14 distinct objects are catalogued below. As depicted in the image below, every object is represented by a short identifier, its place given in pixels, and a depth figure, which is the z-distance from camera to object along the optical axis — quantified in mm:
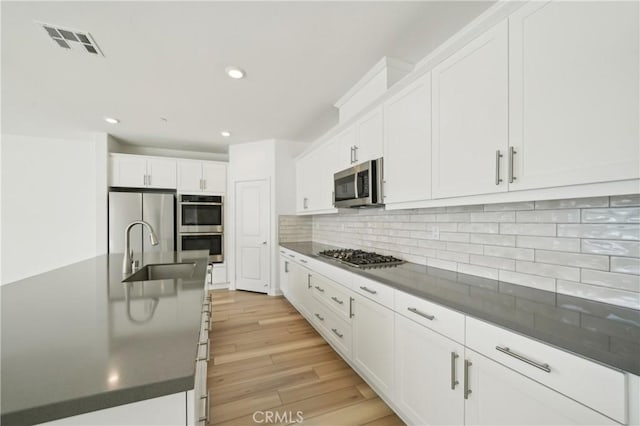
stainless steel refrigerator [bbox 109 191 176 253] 4078
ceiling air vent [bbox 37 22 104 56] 1868
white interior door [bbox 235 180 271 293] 4484
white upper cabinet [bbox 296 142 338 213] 3176
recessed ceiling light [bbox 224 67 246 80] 2363
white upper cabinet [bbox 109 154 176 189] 4285
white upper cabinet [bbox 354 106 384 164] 2206
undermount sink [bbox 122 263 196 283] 2105
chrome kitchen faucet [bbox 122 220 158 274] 1714
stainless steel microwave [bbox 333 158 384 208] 2205
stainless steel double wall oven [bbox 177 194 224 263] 4488
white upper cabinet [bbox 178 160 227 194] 4637
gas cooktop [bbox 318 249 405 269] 2153
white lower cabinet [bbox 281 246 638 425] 802
